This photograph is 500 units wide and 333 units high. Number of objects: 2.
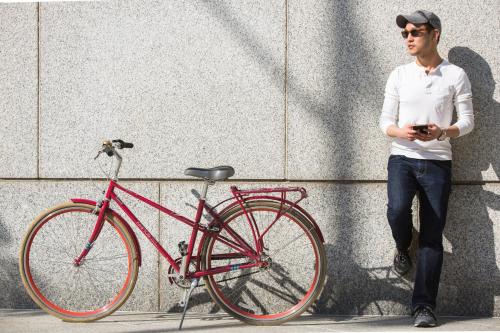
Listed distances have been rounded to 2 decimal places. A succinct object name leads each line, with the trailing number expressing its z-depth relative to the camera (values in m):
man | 5.90
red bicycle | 5.93
